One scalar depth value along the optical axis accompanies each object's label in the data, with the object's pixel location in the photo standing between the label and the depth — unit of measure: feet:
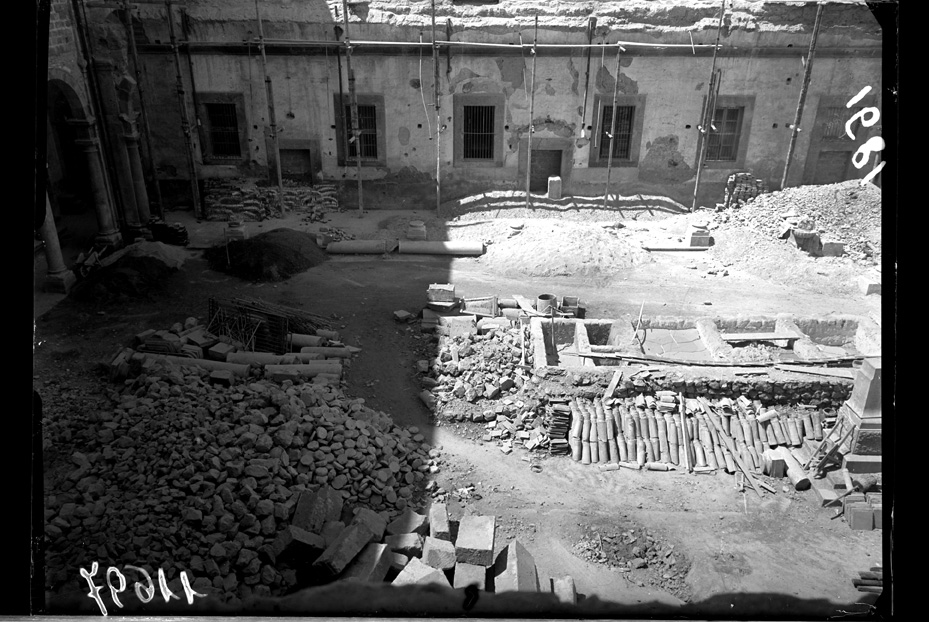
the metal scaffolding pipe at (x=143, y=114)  56.80
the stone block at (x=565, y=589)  19.40
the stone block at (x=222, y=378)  32.35
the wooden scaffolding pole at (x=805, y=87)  61.26
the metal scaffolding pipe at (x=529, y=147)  64.39
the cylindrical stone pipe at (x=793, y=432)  32.50
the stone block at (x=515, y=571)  19.43
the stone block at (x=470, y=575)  19.36
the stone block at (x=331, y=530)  21.29
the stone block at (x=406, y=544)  21.31
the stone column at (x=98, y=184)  51.39
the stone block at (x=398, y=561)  20.42
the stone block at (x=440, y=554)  20.17
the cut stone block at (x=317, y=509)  21.93
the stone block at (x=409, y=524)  22.39
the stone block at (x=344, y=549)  19.51
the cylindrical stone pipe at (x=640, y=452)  31.35
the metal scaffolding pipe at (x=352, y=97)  62.69
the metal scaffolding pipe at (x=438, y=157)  65.46
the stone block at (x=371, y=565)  19.56
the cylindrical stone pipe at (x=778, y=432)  32.63
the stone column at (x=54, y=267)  45.34
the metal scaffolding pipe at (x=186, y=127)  61.74
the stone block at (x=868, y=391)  29.89
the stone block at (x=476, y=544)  20.04
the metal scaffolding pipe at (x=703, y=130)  66.64
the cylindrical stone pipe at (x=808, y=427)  32.83
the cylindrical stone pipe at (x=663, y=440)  31.71
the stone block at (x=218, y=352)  36.35
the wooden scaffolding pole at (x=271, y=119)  62.85
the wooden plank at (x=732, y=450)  30.08
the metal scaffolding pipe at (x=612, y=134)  64.44
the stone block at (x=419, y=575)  18.51
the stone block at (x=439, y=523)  22.44
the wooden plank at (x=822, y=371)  35.04
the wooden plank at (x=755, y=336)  40.06
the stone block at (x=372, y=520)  21.91
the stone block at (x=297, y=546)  20.33
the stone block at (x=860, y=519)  27.50
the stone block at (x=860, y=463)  30.19
